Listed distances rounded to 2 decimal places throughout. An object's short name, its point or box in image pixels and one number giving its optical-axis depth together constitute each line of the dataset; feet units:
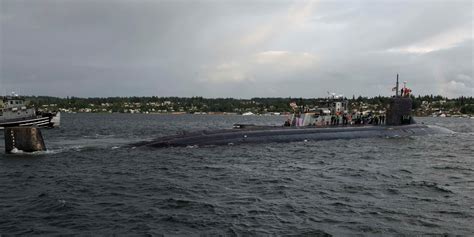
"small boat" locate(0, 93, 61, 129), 201.24
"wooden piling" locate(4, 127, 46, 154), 99.35
